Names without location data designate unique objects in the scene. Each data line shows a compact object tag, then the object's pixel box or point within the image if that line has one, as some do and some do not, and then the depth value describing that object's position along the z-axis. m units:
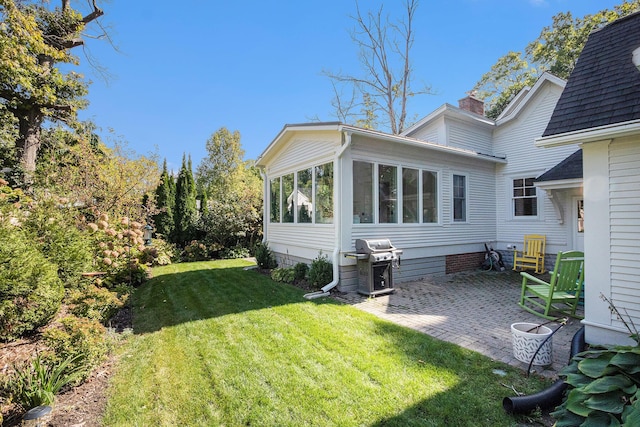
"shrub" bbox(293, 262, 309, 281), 7.87
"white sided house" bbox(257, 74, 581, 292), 6.99
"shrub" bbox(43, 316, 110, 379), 3.01
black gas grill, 6.38
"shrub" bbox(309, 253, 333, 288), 6.88
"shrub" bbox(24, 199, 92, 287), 4.53
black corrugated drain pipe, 2.50
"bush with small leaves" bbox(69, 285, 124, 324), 4.11
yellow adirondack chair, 9.35
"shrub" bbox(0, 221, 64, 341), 3.34
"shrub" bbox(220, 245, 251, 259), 13.07
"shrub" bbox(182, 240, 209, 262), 12.30
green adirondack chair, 4.80
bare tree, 16.58
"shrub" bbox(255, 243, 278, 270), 9.80
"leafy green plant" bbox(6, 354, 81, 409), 2.50
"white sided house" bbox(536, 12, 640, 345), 3.42
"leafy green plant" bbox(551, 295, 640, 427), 1.98
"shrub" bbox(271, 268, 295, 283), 7.89
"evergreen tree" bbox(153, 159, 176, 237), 12.79
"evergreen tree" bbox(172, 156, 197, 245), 13.12
